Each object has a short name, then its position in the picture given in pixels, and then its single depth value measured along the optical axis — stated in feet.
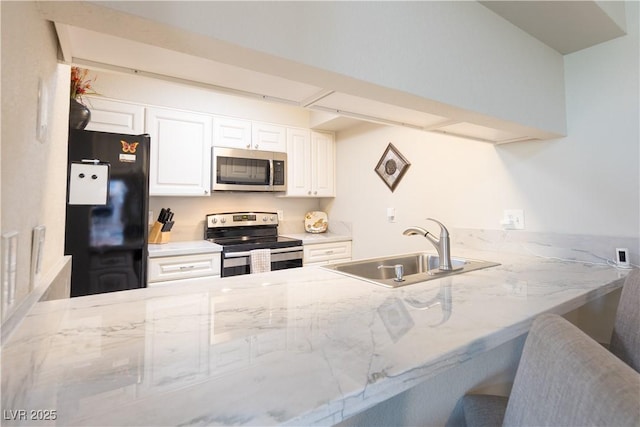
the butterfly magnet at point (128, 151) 6.28
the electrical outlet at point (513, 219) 6.28
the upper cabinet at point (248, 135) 9.18
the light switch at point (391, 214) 8.92
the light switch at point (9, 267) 1.89
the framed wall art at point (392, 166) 8.64
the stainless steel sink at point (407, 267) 4.10
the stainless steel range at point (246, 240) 8.16
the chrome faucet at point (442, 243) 4.92
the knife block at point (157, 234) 8.43
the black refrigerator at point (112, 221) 5.71
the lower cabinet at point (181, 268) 7.15
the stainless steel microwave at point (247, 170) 8.96
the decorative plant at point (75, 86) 4.64
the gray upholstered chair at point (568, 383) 1.41
